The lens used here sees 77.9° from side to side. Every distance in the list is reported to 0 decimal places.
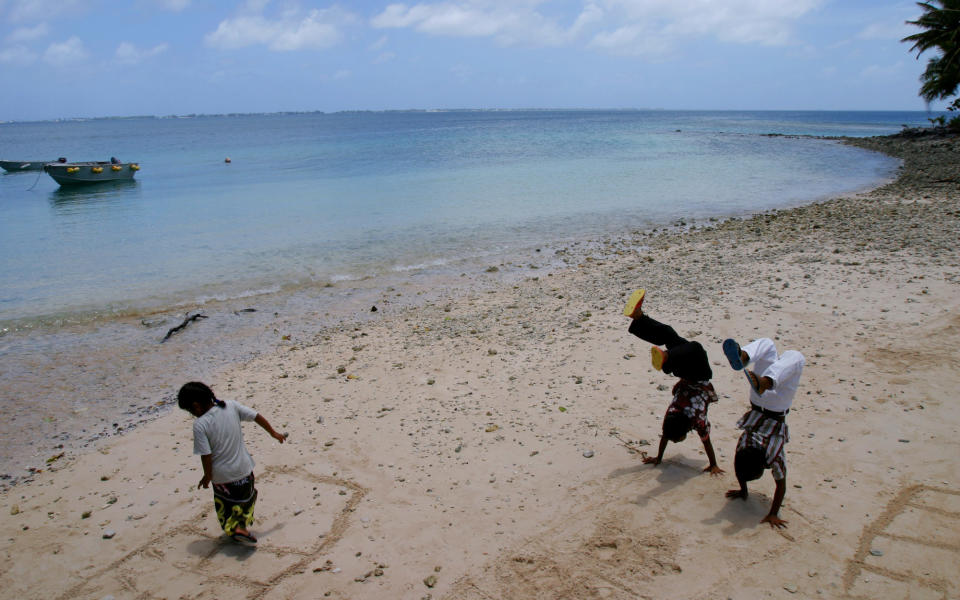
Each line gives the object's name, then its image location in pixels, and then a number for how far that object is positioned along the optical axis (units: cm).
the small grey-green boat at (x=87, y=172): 3494
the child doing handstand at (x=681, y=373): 492
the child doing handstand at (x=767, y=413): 423
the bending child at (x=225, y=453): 461
